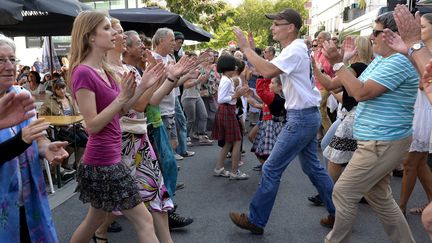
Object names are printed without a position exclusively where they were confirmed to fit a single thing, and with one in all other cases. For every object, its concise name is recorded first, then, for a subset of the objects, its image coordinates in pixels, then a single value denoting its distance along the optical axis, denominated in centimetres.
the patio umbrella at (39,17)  411
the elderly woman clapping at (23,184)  196
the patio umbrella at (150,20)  814
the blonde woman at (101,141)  252
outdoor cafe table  543
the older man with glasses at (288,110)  345
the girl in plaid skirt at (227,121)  579
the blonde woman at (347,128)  412
